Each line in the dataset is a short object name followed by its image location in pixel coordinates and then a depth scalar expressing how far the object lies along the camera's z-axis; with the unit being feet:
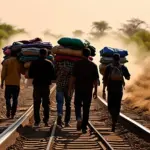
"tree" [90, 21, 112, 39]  489.67
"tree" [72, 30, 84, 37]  592.93
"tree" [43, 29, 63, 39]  584.69
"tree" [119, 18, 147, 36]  449.48
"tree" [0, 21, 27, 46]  407.64
